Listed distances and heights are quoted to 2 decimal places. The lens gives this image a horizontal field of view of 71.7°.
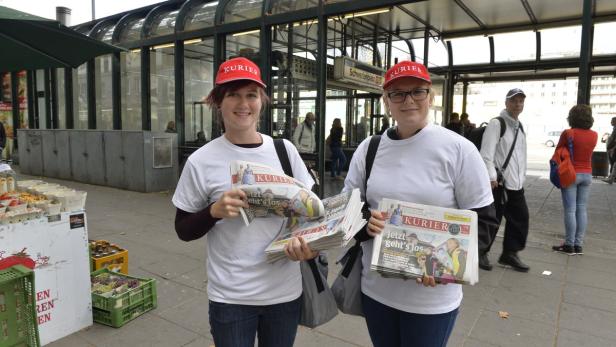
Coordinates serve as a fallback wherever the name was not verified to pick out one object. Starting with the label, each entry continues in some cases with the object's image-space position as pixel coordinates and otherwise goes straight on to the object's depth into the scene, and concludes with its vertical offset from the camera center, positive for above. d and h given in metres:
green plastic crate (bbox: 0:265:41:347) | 2.31 -0.95
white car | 38.03 +0.00
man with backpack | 4.50 -0.26
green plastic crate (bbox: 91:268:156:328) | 3.33 -1.35
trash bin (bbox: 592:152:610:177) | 13.10 -0.80
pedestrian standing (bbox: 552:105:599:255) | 4.96 -0.36
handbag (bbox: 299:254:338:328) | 1.81 -0.68
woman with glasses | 1.69 -0.19
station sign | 7.52 +1.21
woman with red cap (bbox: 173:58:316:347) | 1.68 -0.39
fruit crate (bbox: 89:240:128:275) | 3.90 -1.14
